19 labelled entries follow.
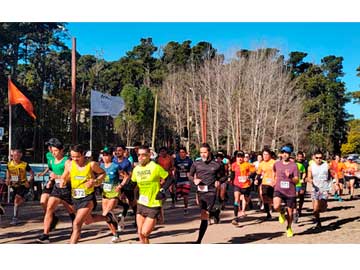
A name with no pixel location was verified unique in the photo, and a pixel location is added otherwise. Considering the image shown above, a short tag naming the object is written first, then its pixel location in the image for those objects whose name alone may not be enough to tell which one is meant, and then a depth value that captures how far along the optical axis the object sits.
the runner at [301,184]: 12.11
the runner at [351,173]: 18.22
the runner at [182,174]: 12.53
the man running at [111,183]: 8.61
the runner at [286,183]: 9.13
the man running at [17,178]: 10.26
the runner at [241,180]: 10.89
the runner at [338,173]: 17.64
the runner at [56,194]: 8.03
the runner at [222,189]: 12.51
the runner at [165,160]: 11.82
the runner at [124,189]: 9.55
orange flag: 15.01
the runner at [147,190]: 6.89
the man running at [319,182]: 10.01
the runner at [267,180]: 11.20
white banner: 19.25
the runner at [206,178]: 8.26
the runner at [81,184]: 7.12
